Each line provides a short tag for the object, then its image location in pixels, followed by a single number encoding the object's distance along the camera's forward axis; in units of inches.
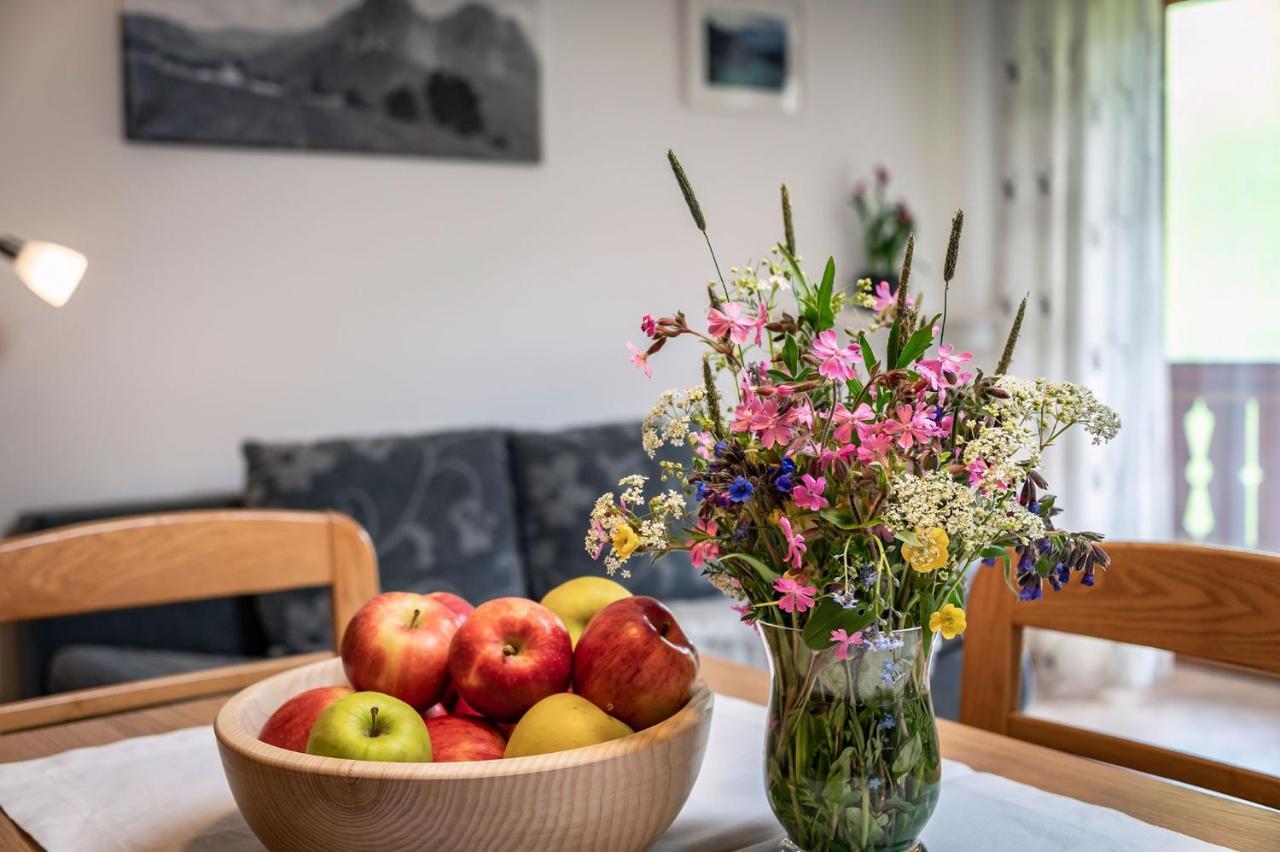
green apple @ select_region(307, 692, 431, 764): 31.5
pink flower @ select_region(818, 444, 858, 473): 30.8
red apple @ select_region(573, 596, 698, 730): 34.9
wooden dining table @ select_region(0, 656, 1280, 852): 36.4
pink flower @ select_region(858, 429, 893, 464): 30.3
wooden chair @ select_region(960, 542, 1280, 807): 42.6
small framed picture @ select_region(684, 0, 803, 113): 140.7
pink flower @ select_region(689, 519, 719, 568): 32.6
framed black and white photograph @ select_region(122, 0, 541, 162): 107.4
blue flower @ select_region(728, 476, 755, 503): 30.5
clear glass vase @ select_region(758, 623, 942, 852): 31.5
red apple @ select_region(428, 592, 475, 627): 39.7
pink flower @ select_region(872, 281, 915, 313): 34.3
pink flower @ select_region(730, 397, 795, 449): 30.6
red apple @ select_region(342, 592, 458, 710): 36.2
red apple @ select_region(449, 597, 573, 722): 34.9
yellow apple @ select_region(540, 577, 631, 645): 40.4
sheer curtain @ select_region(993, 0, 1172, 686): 144.9
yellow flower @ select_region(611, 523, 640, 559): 32.0
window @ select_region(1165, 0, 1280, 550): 136.6
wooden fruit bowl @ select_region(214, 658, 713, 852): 30.4
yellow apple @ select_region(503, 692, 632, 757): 32.7
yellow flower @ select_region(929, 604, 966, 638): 30.8
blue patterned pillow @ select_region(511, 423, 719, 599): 112.7
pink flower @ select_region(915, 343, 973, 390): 30.8
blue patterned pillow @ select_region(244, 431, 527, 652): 100.3
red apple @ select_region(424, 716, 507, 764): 33.7
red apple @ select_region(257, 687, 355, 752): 34.0
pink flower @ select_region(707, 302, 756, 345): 31.6
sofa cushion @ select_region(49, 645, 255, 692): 84.2
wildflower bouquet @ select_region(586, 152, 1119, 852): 30.4
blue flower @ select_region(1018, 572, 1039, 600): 31.2
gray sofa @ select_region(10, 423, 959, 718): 96.0
